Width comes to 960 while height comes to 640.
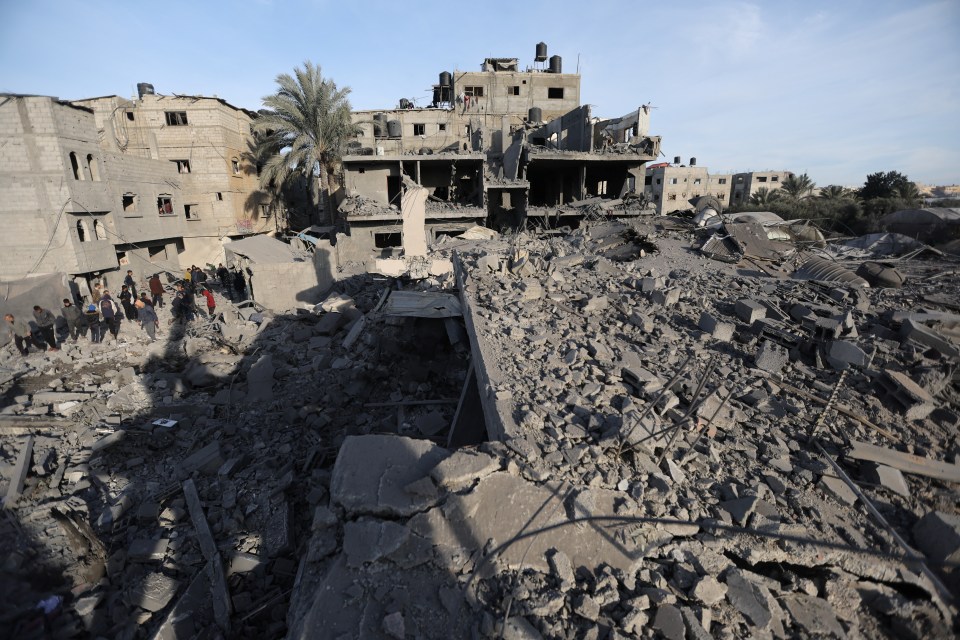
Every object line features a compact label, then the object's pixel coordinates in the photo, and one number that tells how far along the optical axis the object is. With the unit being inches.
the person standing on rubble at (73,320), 418.9
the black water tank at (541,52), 1162.0
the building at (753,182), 1678.2
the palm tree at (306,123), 825.5
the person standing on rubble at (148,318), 422.6
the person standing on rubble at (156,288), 510.8
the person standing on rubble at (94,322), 421.1
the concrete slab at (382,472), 116.9
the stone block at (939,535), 103.8
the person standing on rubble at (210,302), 467.7
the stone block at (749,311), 216.4
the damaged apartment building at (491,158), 784.9
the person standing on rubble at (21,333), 393.4
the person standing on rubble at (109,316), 412.5
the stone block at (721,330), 207.8
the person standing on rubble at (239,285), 594.8
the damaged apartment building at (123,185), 560.4
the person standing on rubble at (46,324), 393.7
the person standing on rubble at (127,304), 462.5
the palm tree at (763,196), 1398.0
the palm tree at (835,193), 1306.0
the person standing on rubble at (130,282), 551.4
